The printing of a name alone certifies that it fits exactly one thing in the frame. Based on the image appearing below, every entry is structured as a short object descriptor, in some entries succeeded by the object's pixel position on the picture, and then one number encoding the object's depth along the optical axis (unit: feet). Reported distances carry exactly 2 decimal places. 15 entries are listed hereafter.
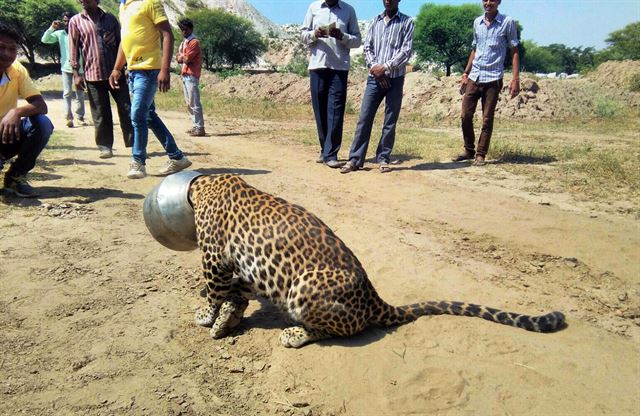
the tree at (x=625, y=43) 198.18
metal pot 12.35
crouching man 18.28
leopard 10.91
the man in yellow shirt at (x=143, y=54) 21.95
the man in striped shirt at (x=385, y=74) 25.88
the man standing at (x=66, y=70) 37.58
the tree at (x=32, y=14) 97.32
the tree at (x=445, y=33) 199.52
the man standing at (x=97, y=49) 24.52
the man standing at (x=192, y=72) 37.22
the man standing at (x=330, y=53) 26.23
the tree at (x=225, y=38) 189.37
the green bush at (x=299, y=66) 141.74
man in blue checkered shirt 27.73
